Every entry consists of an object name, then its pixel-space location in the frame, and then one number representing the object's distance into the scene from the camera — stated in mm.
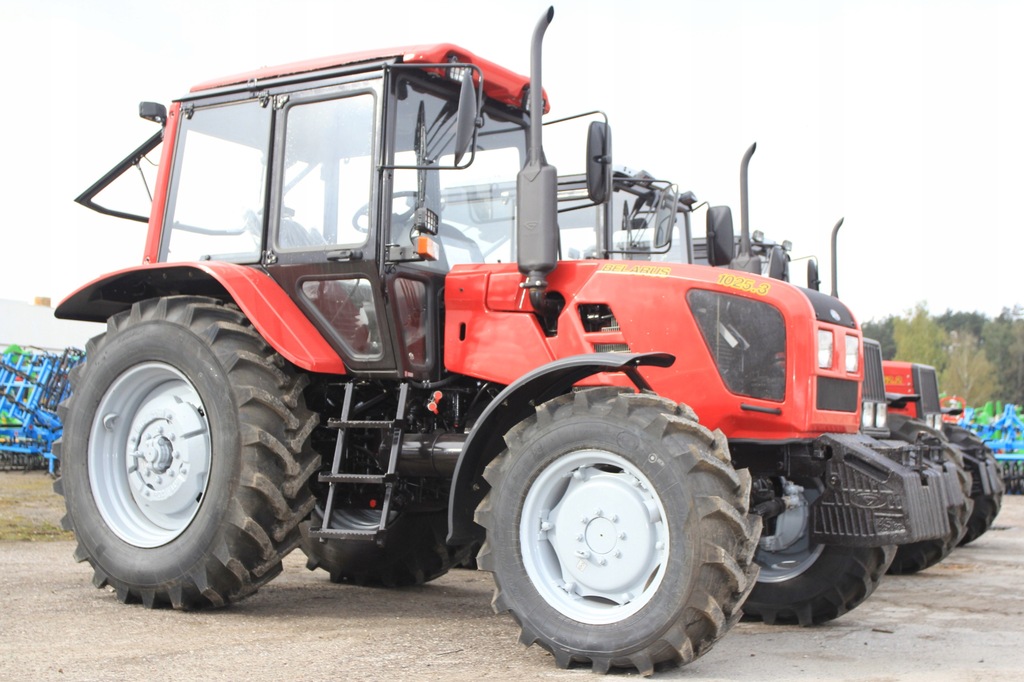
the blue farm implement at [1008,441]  17531
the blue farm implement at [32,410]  15523
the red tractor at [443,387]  4461
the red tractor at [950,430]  10219
